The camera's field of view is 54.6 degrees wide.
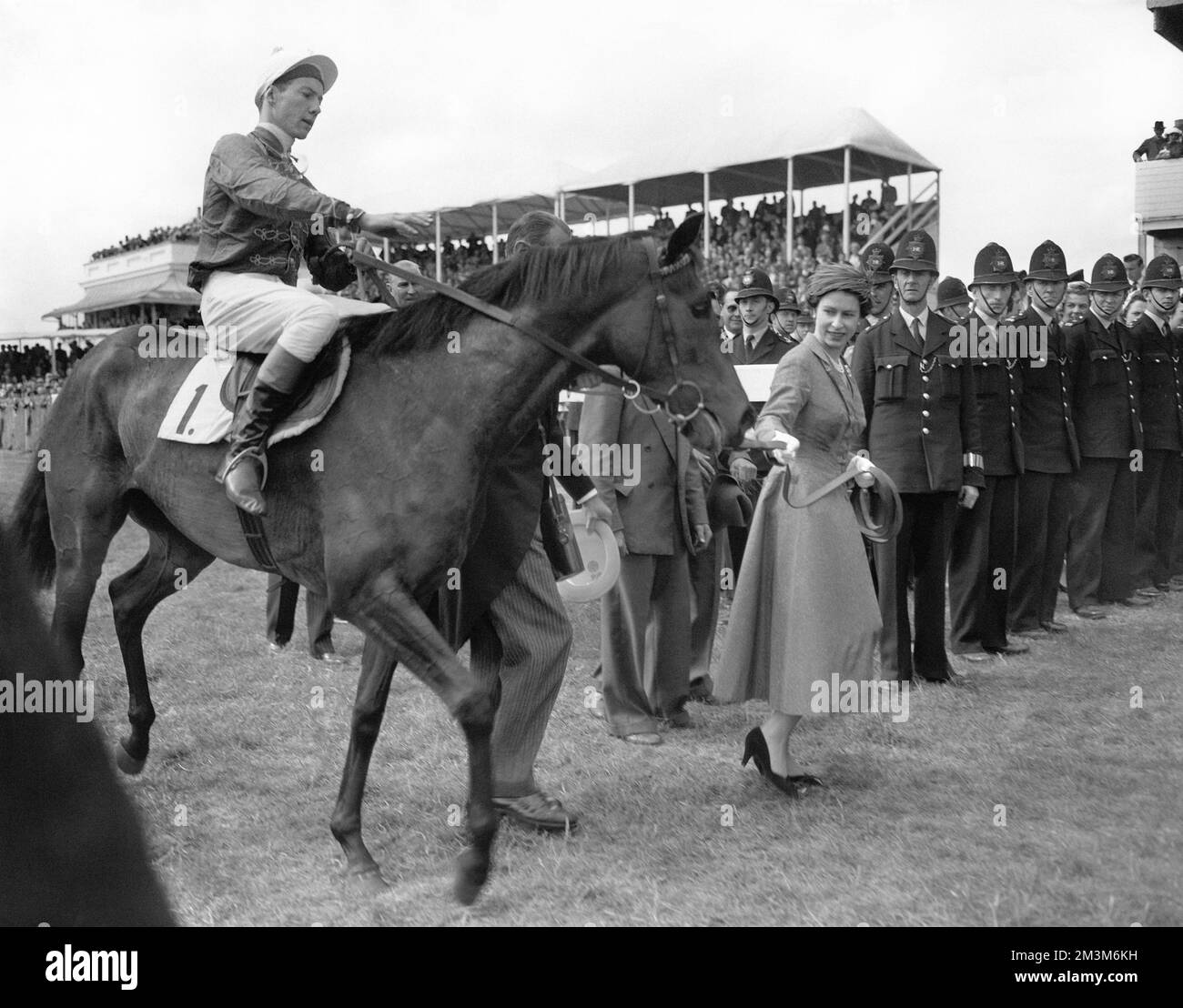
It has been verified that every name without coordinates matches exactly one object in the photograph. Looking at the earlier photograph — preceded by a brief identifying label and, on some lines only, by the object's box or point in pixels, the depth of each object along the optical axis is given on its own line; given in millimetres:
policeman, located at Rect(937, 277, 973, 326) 7723
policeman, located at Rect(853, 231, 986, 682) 6633
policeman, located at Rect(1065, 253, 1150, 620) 8961
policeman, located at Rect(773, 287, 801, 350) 8828
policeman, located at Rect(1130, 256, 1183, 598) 9445
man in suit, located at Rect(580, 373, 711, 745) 5613
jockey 3680
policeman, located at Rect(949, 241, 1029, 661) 7453
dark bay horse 3537
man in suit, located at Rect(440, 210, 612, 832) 4082
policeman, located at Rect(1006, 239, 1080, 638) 8148
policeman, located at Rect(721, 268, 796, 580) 7555
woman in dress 4379
